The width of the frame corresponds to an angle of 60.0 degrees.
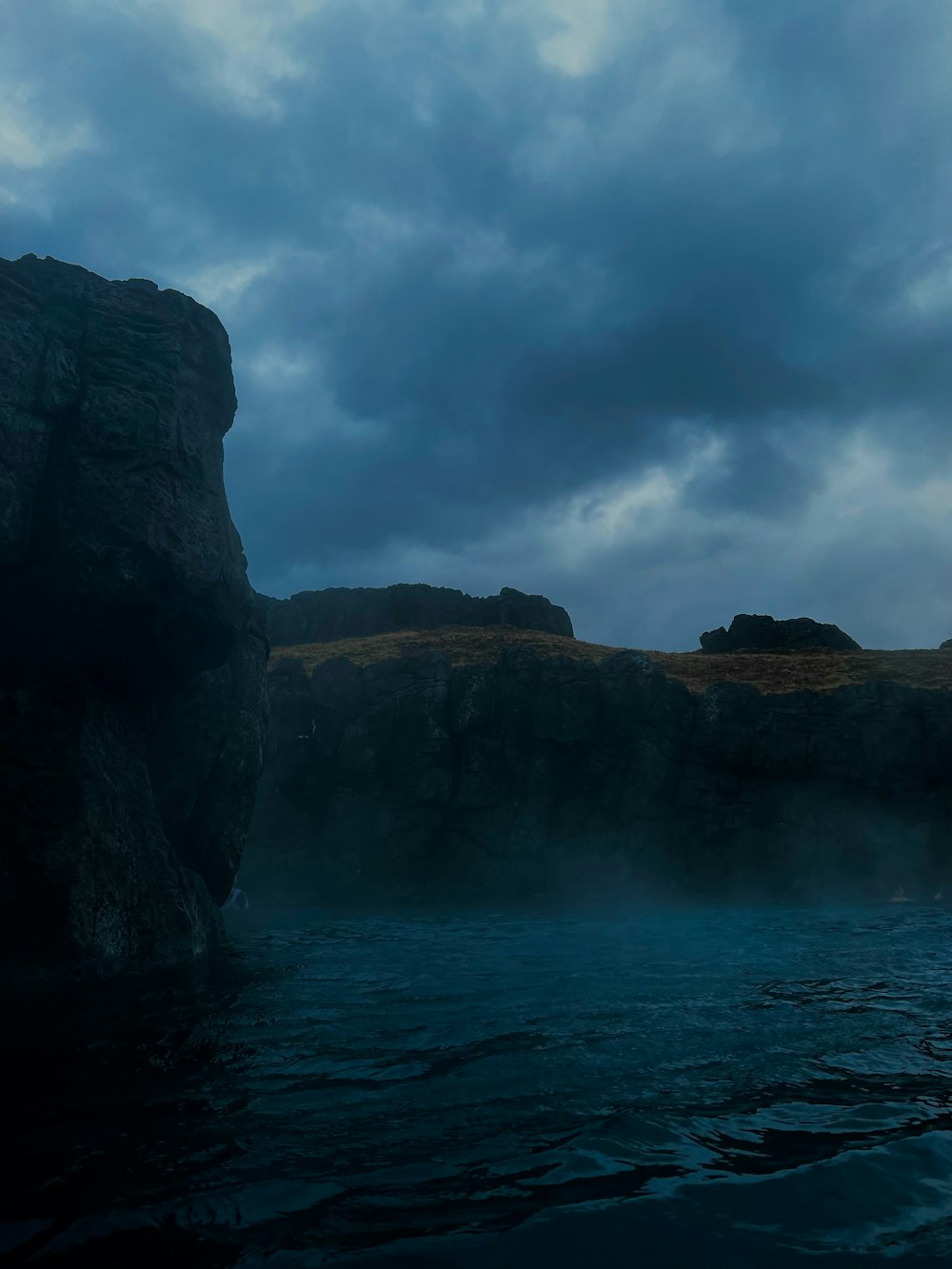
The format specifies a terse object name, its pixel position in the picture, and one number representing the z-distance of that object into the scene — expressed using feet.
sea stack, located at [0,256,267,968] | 61.46
